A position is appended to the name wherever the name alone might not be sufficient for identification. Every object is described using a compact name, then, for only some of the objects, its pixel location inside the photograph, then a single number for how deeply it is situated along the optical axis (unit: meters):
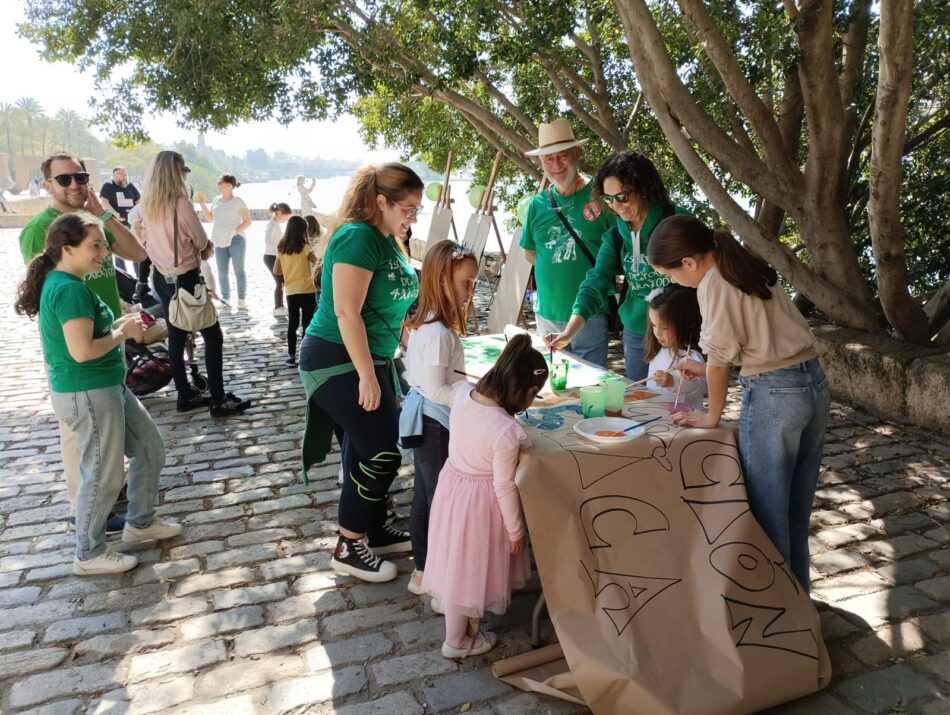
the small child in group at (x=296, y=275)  7.27
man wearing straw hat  4.22
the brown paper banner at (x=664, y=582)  2.41
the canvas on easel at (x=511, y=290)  7.41
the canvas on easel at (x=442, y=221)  9.90
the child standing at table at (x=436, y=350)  2.91
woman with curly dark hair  3.52
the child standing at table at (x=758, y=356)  2.54
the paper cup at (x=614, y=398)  3.03
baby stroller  6.28
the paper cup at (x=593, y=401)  2.97
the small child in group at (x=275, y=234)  9.62
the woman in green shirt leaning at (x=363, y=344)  3.00
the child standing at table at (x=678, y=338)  3.11
